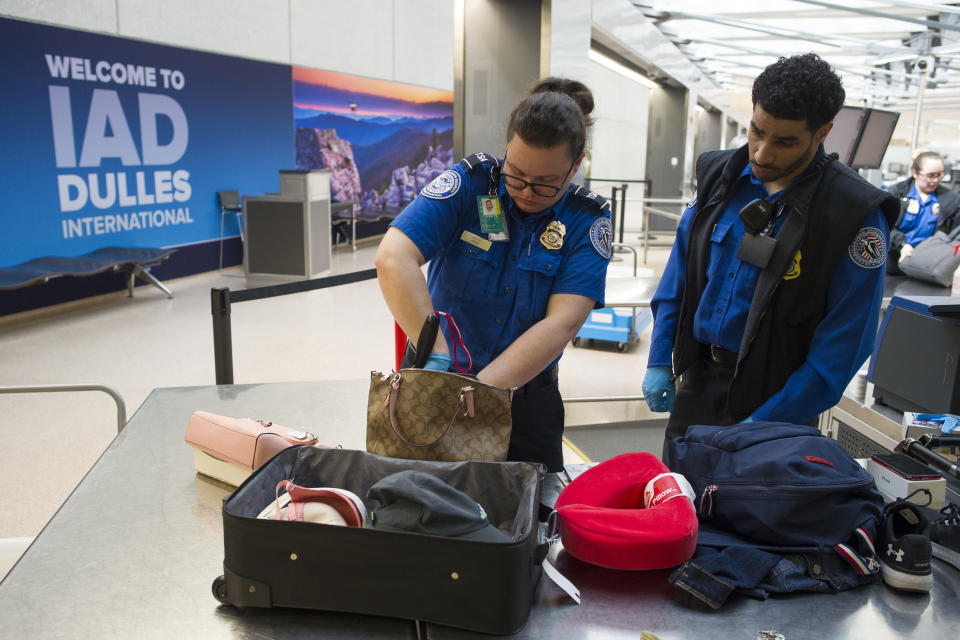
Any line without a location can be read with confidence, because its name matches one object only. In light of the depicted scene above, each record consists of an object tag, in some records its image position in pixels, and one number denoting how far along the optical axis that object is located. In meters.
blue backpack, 1.20
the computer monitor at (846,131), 4.84
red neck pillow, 1.17
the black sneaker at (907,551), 1.18
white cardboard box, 1.40
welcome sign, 6.29
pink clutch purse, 1.52
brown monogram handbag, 1.35
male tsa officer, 1.63
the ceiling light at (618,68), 10.30
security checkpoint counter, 1.08
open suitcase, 1.02
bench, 5.86
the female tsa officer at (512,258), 1.59
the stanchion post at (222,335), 2.37
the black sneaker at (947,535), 1.30
